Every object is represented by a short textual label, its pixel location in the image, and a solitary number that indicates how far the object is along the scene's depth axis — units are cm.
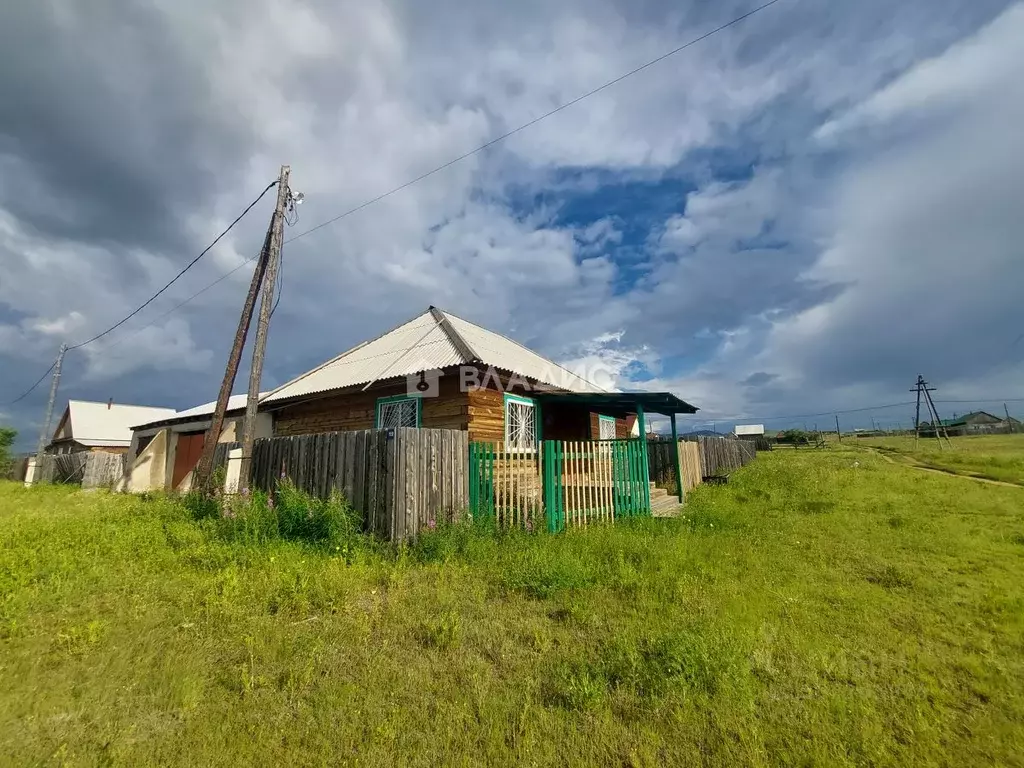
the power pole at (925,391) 3282
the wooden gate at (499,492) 747
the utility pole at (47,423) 2369
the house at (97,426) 3738
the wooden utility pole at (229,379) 959
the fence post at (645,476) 969
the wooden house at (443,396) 1061
